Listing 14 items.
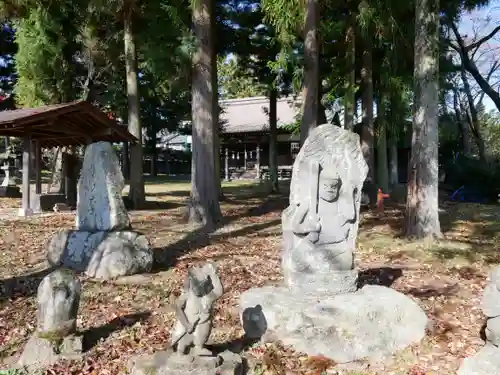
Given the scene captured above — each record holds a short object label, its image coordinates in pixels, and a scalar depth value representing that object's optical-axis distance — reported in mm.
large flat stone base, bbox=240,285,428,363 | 4805
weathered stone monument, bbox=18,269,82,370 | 4570
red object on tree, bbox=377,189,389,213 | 14844
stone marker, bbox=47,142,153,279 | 7359
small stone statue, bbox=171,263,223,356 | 4031
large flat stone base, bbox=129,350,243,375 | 3887
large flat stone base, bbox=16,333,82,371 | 4518
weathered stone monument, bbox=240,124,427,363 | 4879
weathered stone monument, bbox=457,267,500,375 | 4305
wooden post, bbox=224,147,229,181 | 34197
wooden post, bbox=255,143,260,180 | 32759
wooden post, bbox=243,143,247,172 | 35131
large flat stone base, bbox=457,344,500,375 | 4270
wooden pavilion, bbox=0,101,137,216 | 13414
